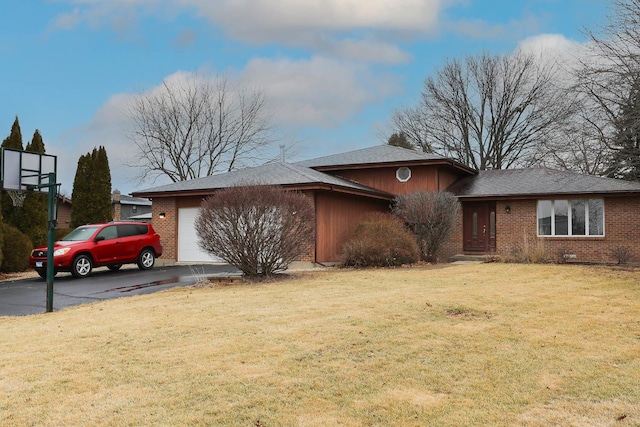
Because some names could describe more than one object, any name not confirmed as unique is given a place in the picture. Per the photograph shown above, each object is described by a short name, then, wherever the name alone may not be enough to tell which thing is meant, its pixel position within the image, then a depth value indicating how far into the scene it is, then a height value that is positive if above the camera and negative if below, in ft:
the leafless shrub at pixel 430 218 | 58.44 +2.09
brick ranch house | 61.00 +4.12
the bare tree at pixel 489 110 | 116.57 +29.41
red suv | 49.55 -1.30
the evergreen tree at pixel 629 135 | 46.66 +9.97
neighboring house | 137.39 +8.17
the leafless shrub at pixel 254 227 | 40.88 +0.74
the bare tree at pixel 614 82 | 48.39 +14.92
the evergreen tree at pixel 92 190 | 83.05 +7.28
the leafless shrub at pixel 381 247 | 52.34 -1.05
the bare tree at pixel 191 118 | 128.36 +29.03
